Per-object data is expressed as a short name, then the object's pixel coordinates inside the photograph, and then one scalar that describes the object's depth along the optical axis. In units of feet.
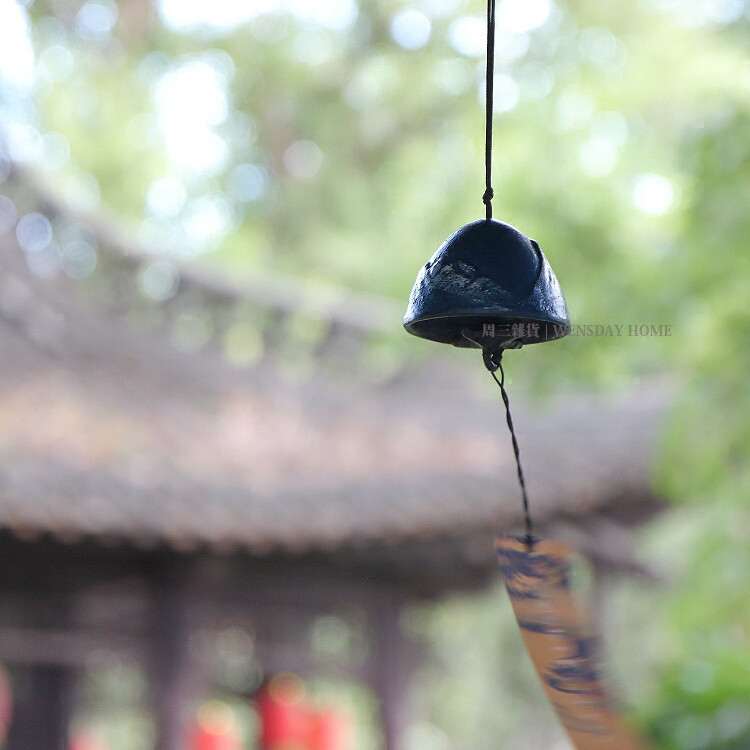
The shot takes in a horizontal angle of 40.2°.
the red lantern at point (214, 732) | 22.02
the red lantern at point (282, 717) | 20.43
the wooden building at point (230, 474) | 14.33
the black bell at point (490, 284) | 4.46
